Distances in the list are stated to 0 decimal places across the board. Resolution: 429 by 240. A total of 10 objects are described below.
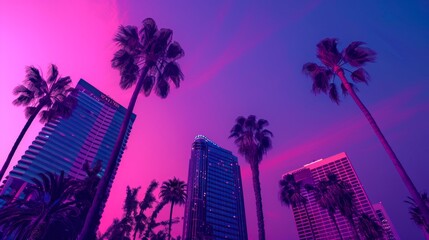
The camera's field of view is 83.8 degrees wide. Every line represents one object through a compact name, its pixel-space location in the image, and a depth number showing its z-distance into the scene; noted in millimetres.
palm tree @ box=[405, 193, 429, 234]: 44875
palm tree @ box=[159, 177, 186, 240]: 42031
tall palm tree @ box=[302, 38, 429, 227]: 17828
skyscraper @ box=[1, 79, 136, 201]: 145375
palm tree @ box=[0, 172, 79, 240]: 18625
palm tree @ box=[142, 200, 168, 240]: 38494
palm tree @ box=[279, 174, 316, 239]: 43500
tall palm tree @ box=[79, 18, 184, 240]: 17531
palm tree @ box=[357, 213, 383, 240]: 37500
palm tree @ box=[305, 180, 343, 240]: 38312
